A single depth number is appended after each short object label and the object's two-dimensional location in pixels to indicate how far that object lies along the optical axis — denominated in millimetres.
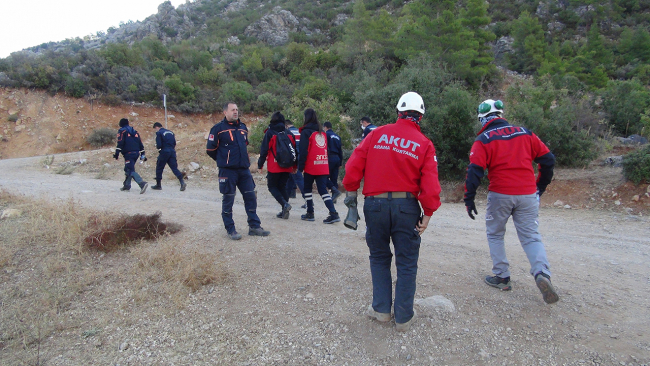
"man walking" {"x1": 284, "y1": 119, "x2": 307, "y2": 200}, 7371
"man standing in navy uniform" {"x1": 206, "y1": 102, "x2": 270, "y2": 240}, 5703
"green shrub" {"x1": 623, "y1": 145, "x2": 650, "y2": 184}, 8523
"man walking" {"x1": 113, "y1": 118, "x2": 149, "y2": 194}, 10023
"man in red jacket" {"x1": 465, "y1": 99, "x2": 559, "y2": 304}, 3902
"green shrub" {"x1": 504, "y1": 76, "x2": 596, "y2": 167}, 11023
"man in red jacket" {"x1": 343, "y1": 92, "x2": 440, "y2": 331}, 3211
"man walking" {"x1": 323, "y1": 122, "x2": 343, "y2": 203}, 7293
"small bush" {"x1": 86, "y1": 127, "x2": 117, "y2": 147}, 21500
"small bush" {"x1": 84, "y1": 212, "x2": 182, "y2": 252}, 5508
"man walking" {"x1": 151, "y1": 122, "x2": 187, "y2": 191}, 10078
